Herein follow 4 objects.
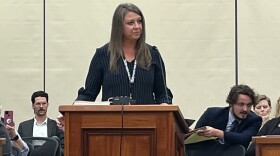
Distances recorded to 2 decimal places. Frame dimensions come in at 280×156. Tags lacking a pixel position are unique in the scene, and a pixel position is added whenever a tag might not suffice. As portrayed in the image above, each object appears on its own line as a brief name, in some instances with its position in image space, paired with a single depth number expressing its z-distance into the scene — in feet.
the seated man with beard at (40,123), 43.62
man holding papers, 33.21
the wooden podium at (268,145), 28.39
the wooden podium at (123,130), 25.19
